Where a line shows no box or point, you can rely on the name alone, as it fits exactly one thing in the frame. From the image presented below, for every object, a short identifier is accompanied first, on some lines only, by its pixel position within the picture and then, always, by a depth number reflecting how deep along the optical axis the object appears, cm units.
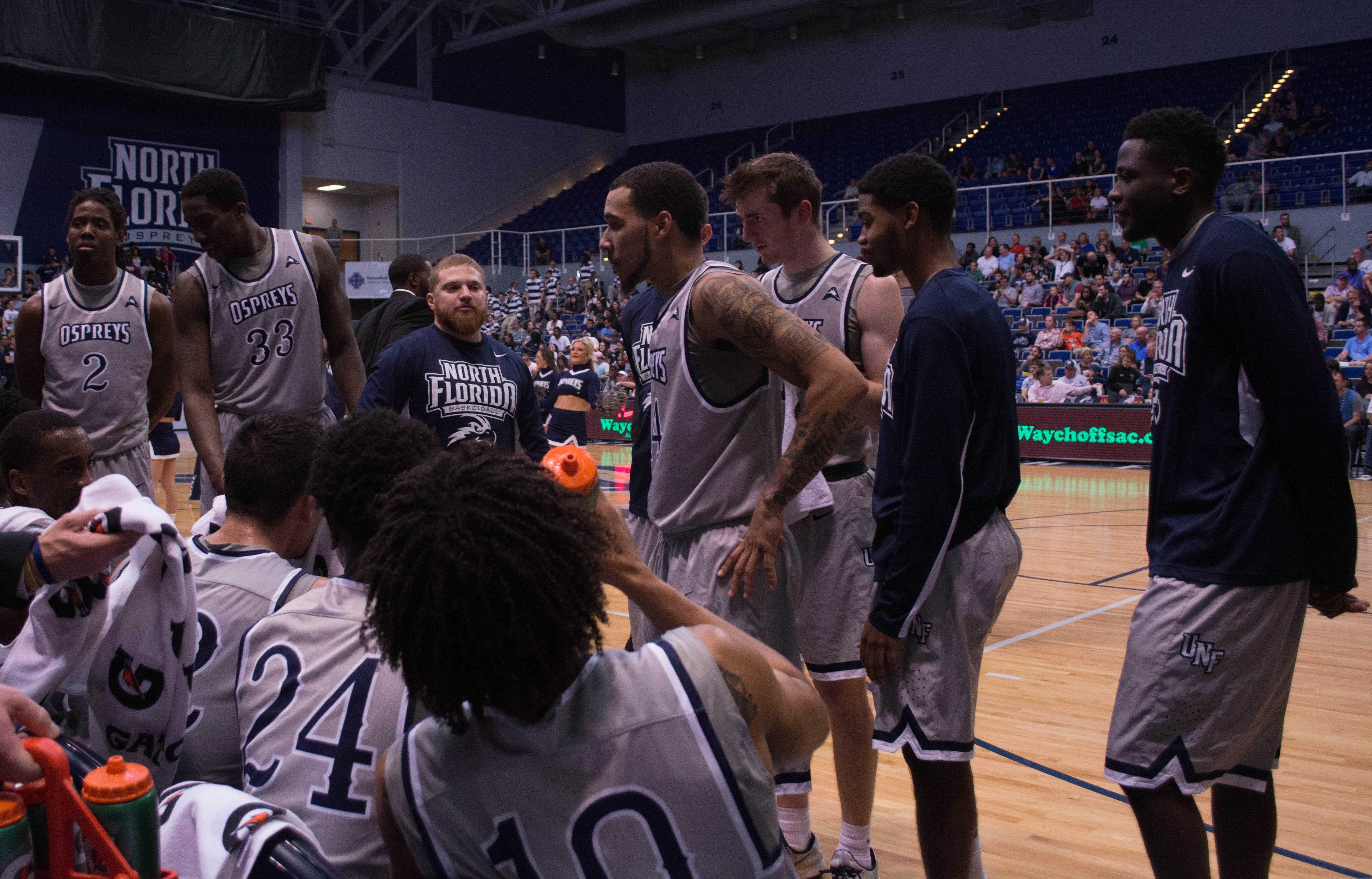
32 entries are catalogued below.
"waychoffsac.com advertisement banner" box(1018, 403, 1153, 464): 1396
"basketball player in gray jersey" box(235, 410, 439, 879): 163
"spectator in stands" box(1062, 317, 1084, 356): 1597
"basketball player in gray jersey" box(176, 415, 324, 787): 196
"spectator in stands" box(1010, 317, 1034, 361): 1681
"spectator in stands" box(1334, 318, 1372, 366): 1365
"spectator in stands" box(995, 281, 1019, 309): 1795
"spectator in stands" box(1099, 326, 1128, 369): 1542
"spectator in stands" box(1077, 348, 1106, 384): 1483
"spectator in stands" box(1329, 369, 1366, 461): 1261
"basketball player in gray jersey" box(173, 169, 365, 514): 372
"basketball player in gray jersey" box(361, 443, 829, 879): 119
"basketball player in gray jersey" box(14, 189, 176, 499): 409
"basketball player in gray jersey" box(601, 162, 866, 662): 256
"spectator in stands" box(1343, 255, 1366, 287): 1538
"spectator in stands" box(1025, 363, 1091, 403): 1480
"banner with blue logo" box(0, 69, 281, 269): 2230
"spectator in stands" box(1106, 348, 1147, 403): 1416
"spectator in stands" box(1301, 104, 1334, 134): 1930
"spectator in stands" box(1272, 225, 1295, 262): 1631
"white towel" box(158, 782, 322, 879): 132
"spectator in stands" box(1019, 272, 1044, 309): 1788
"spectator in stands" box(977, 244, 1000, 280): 1881
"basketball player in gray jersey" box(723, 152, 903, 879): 301
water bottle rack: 124
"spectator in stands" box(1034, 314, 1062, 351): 1627
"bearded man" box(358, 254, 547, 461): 374
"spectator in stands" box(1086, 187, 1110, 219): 1869
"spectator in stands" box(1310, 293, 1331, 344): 1453
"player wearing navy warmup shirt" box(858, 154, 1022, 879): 238
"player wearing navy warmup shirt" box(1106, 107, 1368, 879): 207
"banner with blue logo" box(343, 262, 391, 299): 2444
